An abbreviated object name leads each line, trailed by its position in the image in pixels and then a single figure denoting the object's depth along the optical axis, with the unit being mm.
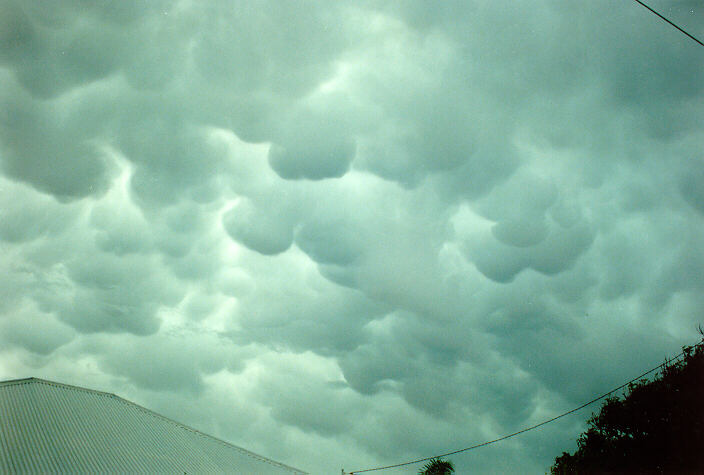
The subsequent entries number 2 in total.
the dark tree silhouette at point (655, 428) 38031
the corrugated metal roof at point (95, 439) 36656
